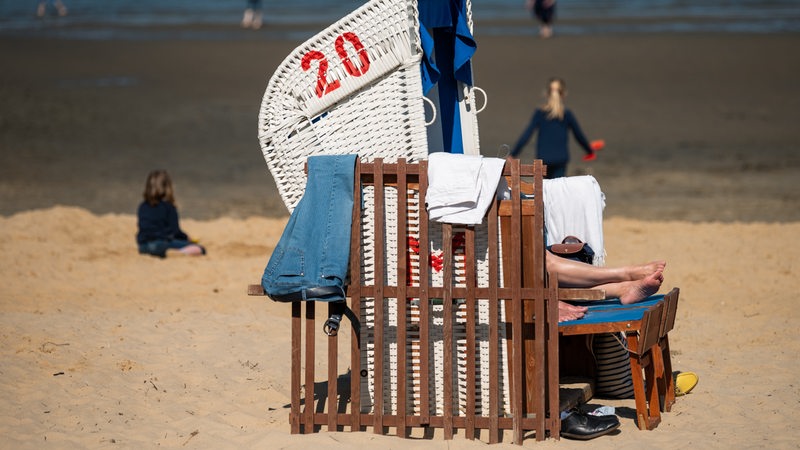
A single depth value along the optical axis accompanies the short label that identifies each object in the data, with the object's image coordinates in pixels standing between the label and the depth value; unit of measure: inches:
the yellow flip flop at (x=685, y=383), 545.7
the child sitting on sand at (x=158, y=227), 858.1
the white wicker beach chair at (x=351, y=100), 470.3
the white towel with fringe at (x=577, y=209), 522.0
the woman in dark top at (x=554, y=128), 927.0
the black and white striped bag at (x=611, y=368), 542.3
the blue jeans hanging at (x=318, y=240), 461.1
